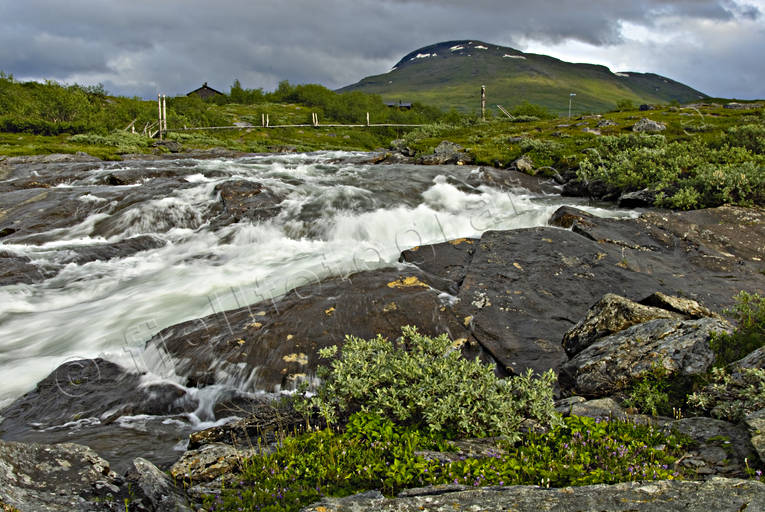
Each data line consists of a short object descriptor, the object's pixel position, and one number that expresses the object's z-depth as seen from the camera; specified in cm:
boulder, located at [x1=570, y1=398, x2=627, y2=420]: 526
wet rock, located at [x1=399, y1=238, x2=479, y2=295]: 1118
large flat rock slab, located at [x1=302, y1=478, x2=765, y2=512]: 316
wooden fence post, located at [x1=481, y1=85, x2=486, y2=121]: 5211
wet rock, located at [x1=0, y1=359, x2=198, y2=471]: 667
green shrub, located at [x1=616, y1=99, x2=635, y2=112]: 5842
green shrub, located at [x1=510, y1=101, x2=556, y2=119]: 5881
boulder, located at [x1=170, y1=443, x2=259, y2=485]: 493
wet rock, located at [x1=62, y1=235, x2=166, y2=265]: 1480
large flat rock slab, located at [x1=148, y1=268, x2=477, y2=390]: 820
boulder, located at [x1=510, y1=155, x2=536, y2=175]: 2602
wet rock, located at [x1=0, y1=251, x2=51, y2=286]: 1314
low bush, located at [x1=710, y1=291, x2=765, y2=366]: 573
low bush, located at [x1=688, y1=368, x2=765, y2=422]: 471
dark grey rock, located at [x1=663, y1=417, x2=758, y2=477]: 406
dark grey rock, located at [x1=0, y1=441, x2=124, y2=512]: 383
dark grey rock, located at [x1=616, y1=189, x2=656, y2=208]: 1714
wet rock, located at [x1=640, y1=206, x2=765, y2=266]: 1216
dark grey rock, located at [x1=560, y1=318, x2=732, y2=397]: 586
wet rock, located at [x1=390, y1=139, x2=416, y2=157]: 3511
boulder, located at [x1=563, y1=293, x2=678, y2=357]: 714
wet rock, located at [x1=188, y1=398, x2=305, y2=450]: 596
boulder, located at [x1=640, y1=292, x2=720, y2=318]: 757
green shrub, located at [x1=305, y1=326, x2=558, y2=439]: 512
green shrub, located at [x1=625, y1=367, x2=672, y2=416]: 543
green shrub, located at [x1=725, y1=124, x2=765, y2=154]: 2091
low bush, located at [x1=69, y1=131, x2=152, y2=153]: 4558
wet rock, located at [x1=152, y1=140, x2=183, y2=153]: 4637
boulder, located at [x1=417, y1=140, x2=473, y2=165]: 2936
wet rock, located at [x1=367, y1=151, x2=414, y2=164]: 3234
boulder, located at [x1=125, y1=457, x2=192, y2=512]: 420
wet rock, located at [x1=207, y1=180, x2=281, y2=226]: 1775
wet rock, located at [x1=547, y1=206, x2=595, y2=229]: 1443
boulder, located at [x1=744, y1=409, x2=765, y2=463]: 394
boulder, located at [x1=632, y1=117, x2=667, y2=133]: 3020
